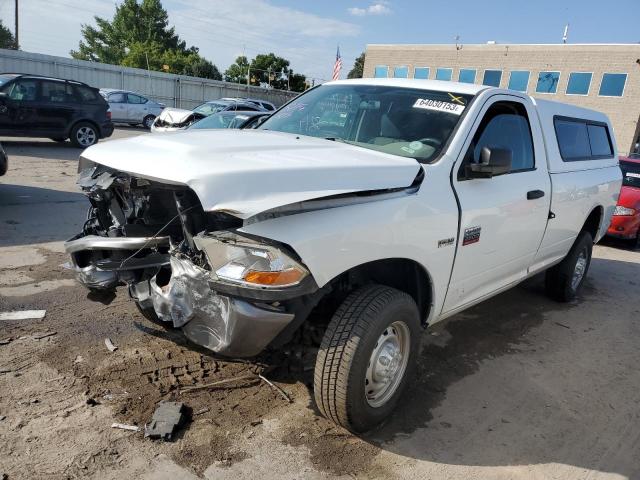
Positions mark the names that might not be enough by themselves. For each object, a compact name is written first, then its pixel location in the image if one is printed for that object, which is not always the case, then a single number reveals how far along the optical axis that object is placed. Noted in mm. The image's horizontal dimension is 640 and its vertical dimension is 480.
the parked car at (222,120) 9258
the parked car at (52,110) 12102
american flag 18969
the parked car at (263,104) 22688
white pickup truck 2391
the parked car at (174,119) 11891
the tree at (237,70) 70250
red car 8406
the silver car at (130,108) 21359
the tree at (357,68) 84462
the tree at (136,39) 59688
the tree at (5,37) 65500
